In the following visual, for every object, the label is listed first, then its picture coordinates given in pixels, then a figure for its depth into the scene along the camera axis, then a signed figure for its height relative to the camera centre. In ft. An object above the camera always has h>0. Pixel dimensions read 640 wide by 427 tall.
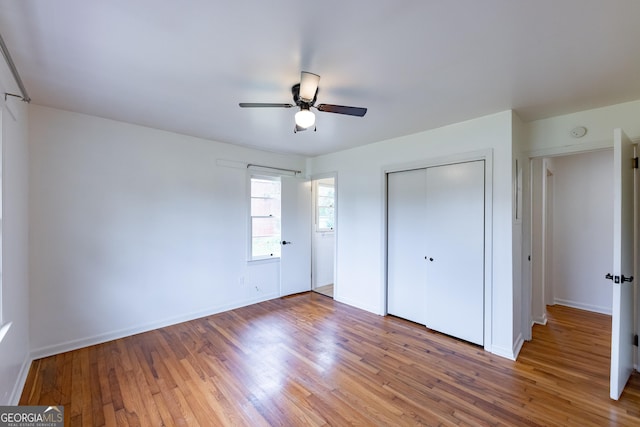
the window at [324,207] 17.47 +0.35
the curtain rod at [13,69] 5.60 +3.36
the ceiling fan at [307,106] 6.20 +2.63
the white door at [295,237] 15.29 -1.42
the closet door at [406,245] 11.55 -1.43
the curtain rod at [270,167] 13.91 +2.42
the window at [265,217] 14.49 -0.28
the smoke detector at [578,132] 8.64 +2.60
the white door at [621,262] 6.72 -1.27
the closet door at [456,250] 9.68 -1.41
